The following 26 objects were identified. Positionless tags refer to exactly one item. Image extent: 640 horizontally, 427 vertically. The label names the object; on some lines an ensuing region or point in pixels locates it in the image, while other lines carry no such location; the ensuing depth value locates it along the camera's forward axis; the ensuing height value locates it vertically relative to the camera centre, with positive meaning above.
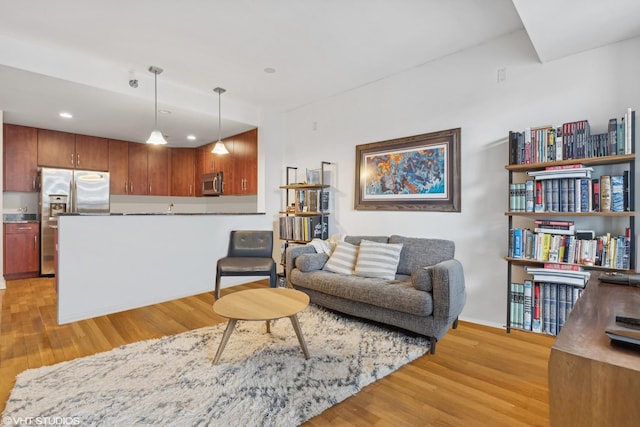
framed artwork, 3.07 +0.42
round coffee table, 1.97 -0.64
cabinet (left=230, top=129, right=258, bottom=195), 4.74 +0.75
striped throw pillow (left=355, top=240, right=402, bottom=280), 2.86 -0.45
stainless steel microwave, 5.34 +0.48
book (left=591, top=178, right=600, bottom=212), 2.25 +0.13
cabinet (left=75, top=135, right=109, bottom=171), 5.07 +0.97
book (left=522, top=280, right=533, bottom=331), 2.51 -0.73
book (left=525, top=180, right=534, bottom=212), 2.49 +0.13
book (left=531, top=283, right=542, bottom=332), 2.47 -0.78
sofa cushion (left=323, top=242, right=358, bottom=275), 3.08 -0.47
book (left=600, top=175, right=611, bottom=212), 2.19 +0.14
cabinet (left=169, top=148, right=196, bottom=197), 6.00 +0.77
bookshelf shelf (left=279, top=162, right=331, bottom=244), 4.04 -0.03
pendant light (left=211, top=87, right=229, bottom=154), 3.85 +0.81
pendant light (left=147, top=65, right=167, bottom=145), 3.26 +0.79
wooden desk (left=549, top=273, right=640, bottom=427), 0.65 -0.37
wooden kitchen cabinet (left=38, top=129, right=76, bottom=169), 4.77 +0.97
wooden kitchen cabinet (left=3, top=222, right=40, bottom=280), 4.47 -0.58
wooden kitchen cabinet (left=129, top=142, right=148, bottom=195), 5.56 +0.77
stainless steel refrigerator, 4.64 +0.21
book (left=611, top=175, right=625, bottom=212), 2.16 +0.13
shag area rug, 1.59 -1.01
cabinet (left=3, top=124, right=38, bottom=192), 4.54 +0.78
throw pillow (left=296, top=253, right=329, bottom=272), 3.11 -0.51
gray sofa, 2.27 -0.62
